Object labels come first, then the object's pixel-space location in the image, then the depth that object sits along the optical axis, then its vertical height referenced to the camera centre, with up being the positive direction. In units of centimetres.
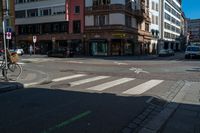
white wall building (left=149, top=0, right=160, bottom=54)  4105 +739
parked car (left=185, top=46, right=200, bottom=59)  2450 +37
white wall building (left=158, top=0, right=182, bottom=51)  4952 +960
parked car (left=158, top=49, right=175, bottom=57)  3251 +36
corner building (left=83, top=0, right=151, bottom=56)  2846 +444
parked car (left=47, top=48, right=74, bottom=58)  2502 +36
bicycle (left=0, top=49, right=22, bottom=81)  887 -61
